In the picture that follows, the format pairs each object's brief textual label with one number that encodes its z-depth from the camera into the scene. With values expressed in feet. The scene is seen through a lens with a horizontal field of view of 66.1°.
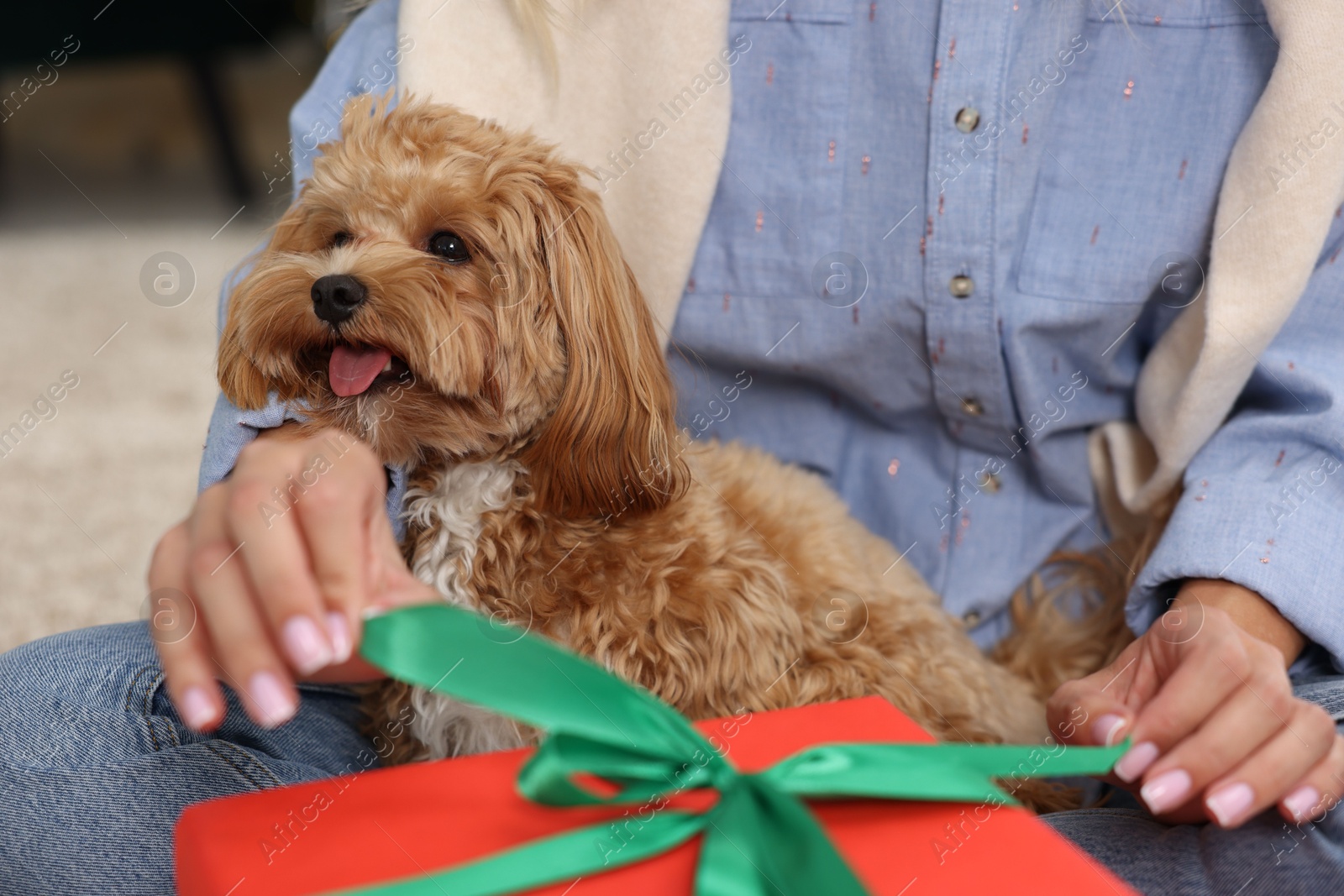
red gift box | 1.79
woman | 2.62
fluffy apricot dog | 2.73
